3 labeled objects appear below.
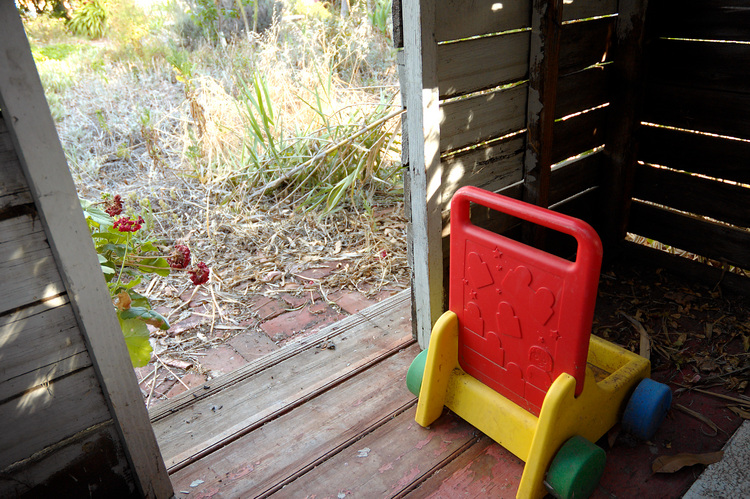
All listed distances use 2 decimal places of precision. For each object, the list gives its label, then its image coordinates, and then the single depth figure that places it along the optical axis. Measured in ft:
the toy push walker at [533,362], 5.29
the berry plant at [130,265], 6.25
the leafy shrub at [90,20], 36.19
